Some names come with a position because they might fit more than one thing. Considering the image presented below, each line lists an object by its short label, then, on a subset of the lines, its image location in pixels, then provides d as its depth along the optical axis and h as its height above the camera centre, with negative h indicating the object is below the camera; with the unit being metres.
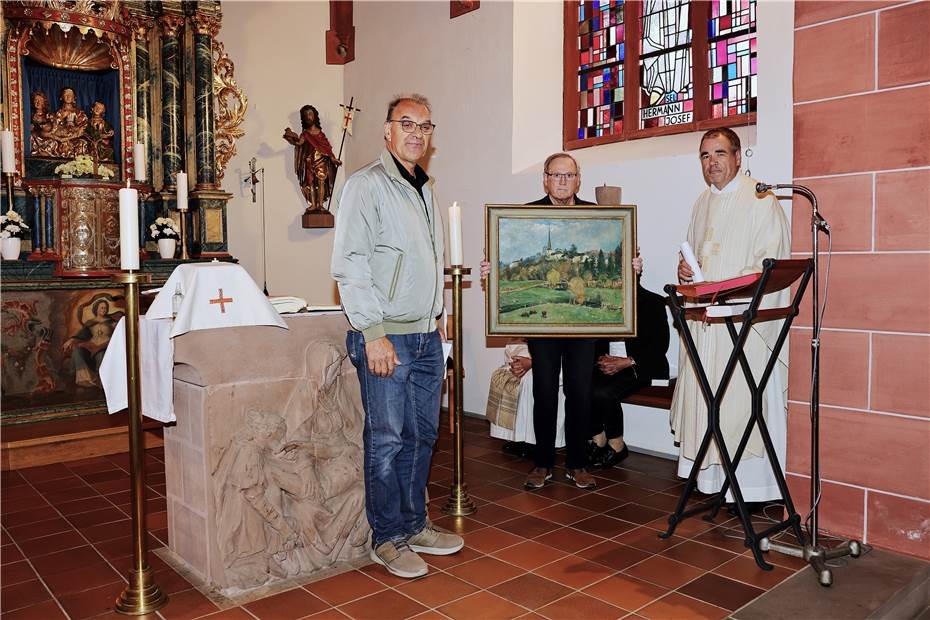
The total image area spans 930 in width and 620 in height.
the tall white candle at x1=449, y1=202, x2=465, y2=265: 4.05 +0.20
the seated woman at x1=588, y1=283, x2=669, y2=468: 5.16 -0.66
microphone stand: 3.35 -0.71
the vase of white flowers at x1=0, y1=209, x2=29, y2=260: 6.16 +0.31
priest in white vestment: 4.12 -0.29
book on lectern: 3.42 -0.06
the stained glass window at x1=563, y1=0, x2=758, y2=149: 5.73 +1.60
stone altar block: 3.28 -0.79
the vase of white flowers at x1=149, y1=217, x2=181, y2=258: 7.16 +0.35
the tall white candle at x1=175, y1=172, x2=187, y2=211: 7.00 +0.73
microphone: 3.35 +0.33
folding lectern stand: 3.46 -0.31
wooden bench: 5.00 -0.80
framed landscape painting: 4.46 +0.02
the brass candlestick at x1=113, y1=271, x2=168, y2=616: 3.11 -0.86
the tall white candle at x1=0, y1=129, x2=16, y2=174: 6.30 +0.97
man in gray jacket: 3.29 -0.15
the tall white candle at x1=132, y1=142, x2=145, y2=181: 6.99 +0.99
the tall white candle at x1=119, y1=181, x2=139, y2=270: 3.09 +0.18
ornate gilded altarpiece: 6.02 +1.12
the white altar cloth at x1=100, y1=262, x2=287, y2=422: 3.33 -0.19
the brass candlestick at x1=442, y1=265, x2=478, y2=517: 4.27 -0.87
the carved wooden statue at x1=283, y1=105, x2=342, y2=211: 8.42 +1.21
